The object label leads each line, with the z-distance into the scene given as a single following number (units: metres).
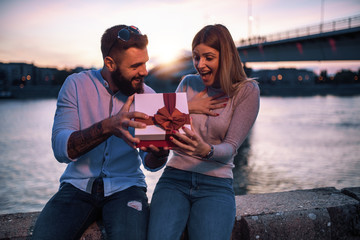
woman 2.00
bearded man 1.97
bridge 21.28
